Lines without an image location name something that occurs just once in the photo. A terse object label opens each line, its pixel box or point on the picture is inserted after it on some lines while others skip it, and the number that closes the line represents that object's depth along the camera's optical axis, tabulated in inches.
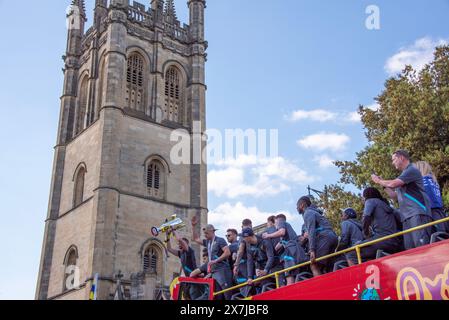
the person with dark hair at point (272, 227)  363.5
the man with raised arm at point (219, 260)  377.4
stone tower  1246.3
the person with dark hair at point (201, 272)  400.2
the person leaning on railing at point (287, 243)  340.2
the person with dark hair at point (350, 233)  313.6
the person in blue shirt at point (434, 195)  280.7
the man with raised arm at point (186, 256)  419.2
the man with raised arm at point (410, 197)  264.7
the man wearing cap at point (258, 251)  358.9
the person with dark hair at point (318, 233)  310.3
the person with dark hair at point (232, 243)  391.2
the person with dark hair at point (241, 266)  367.6
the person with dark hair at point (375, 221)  283.4
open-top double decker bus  229.3
